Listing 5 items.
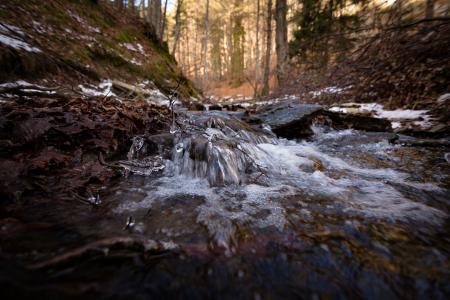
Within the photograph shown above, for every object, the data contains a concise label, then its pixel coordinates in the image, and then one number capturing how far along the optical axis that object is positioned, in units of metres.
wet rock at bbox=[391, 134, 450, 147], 3.35
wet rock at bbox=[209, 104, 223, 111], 7.40
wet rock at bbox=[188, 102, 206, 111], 7.02
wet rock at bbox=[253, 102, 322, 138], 4.65
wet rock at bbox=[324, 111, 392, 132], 4.61
